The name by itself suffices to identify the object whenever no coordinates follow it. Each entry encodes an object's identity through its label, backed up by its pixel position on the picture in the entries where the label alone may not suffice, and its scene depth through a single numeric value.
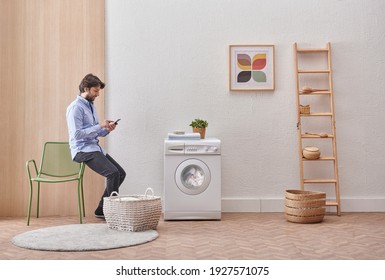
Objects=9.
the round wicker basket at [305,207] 4.55
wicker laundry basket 3.93
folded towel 4.82
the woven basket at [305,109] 5.23
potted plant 5.05
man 4.55
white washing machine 4.72
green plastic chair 4.96
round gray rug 3.41
